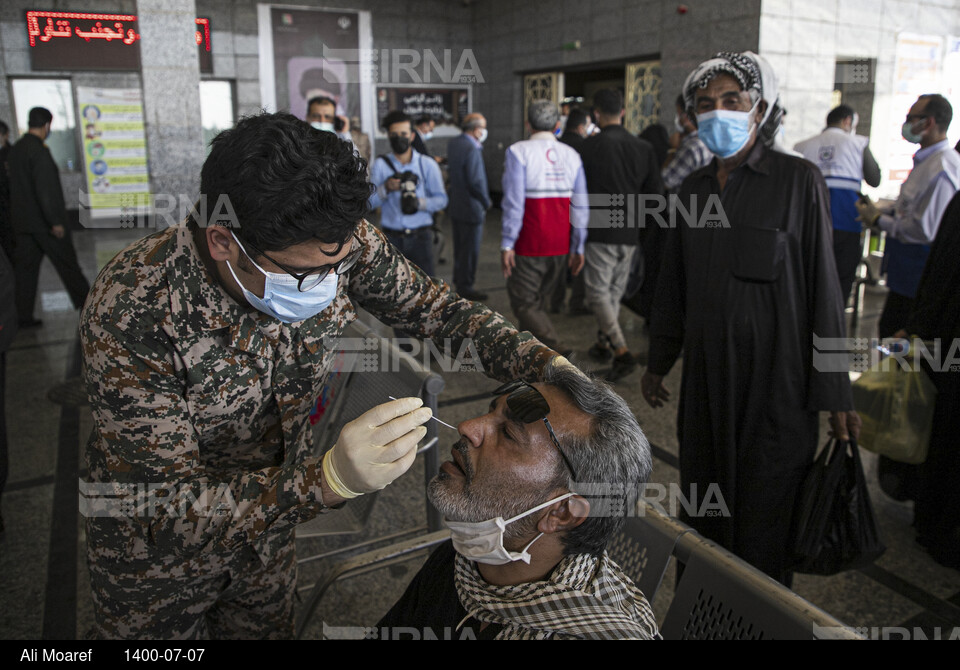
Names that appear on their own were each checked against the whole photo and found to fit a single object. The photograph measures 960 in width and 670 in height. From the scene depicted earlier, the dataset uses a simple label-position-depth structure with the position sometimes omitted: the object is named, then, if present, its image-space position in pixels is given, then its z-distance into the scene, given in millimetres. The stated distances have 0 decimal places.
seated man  1414
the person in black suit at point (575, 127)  6738
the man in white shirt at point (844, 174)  5816
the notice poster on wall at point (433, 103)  14180
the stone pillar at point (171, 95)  4773
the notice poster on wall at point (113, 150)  11750
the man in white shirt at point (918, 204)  4027
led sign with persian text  11281
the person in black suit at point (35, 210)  6082
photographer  5629
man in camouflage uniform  1347
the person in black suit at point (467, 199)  6875
